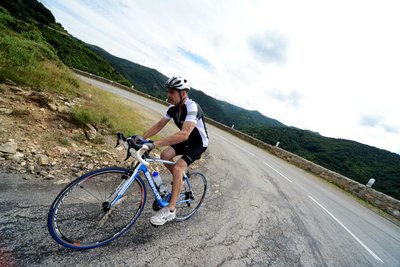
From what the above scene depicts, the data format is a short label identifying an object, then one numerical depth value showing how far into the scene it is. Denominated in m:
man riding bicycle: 2.90
